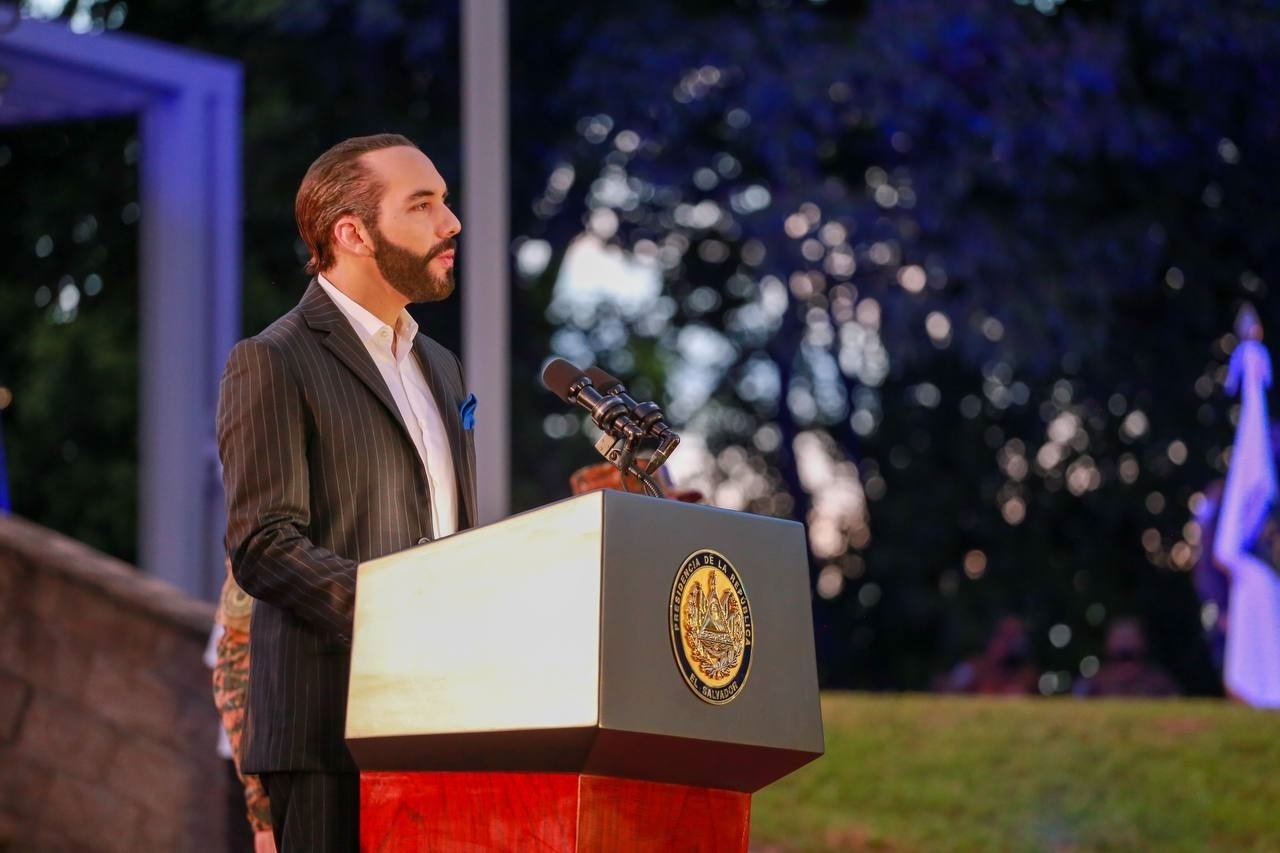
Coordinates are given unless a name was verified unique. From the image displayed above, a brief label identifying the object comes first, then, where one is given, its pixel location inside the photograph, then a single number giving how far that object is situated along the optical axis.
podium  3.84
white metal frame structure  16.12
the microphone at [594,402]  4.46
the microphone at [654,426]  4.48
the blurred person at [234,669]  8.05
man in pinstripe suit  4.40
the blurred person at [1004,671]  20.45
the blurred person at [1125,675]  19.62
